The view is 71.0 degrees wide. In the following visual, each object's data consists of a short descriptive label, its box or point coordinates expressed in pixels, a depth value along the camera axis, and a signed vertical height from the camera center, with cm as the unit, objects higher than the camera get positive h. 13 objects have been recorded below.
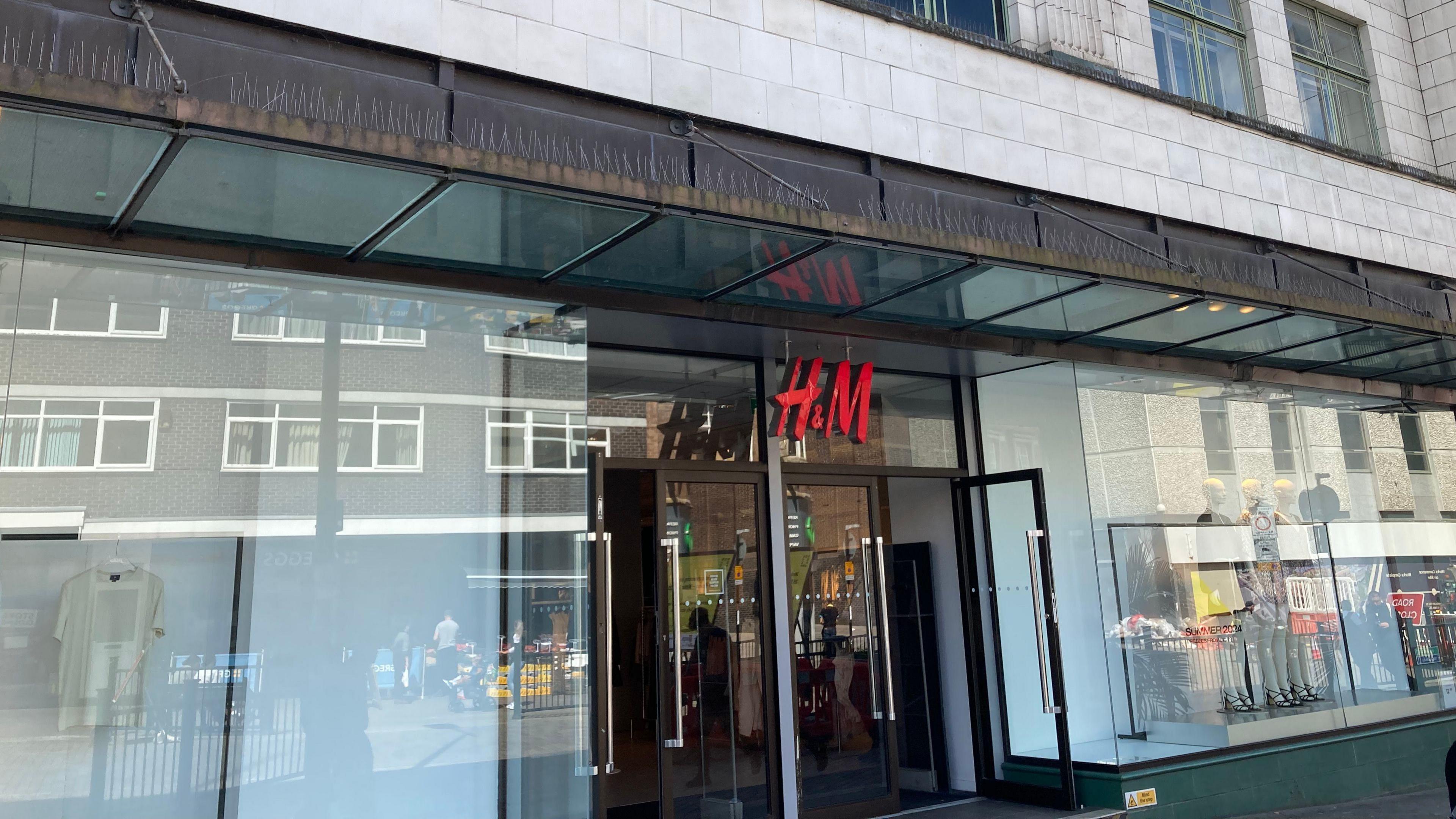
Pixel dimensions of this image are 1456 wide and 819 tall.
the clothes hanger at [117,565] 486 +26
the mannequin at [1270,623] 944 -40
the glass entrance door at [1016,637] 857 -42
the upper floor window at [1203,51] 1034 +547
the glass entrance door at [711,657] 773 -44
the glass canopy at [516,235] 426 +190
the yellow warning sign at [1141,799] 803 -167
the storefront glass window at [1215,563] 888 +17
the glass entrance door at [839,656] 837 -50
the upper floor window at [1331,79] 1177 +581
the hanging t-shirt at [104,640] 471 -9
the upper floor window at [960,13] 869 +495
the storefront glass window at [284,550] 473 +32
